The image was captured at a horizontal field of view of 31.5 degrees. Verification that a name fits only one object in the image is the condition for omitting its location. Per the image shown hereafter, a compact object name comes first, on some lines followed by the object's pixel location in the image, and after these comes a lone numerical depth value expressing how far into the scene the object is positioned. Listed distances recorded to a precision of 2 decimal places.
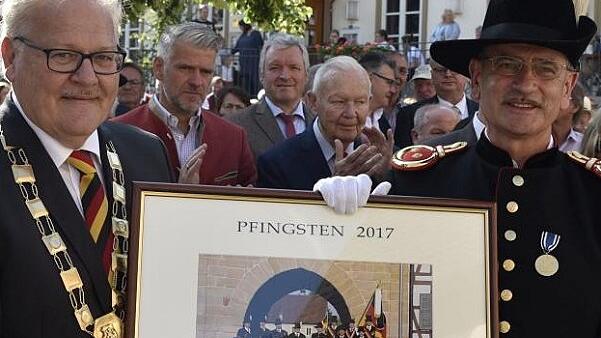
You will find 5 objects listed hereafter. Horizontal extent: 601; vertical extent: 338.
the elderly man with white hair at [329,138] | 5.38
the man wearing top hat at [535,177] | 3.78
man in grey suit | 7.10
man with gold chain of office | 3.36
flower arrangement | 17.41
